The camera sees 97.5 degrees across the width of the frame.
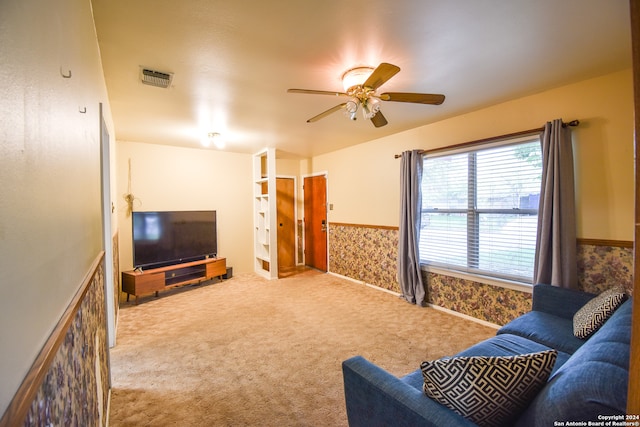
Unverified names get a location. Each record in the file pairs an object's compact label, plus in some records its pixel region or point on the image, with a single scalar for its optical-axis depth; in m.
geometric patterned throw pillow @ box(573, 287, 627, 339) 1.81
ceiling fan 2.12
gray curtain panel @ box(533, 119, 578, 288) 2.52
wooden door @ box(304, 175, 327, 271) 5.83
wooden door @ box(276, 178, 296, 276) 6.18
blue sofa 0.87
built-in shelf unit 5.16
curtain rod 2.55
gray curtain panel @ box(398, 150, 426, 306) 3.77
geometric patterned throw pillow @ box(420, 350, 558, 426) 1.03
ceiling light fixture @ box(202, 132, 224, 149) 4.06
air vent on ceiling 2.20
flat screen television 4.20
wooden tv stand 3.96
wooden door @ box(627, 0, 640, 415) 0.56
